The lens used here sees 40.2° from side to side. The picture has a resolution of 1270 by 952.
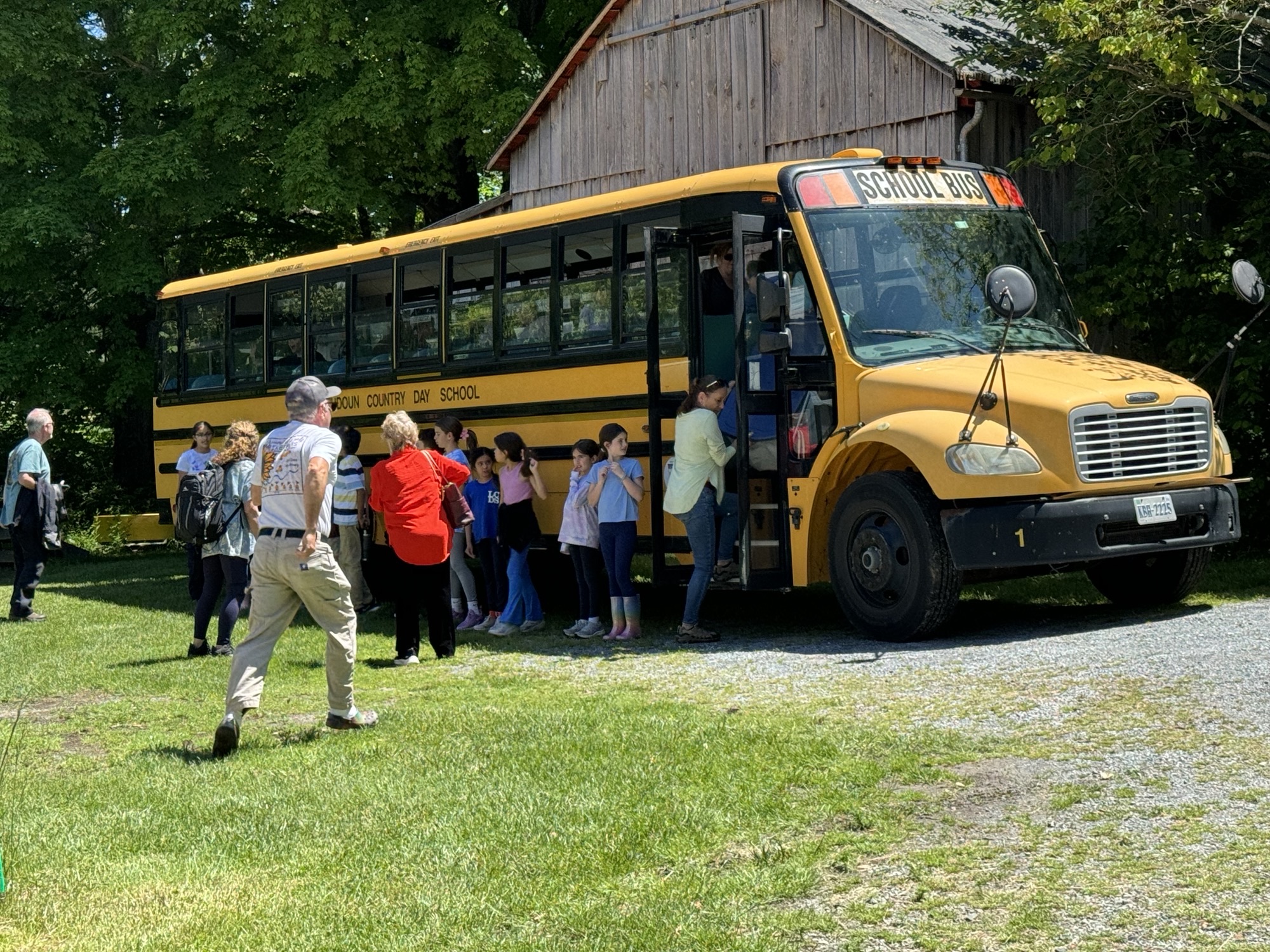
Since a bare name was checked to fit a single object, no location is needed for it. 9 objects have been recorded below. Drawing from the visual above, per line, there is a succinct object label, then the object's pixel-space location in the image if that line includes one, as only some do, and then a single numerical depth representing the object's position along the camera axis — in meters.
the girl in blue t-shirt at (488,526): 13.32
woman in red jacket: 10.78
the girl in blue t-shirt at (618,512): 12.02
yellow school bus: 10.12
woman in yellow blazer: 11.20
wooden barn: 17.59
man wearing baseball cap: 8.22
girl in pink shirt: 13.04
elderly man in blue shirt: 15.17
